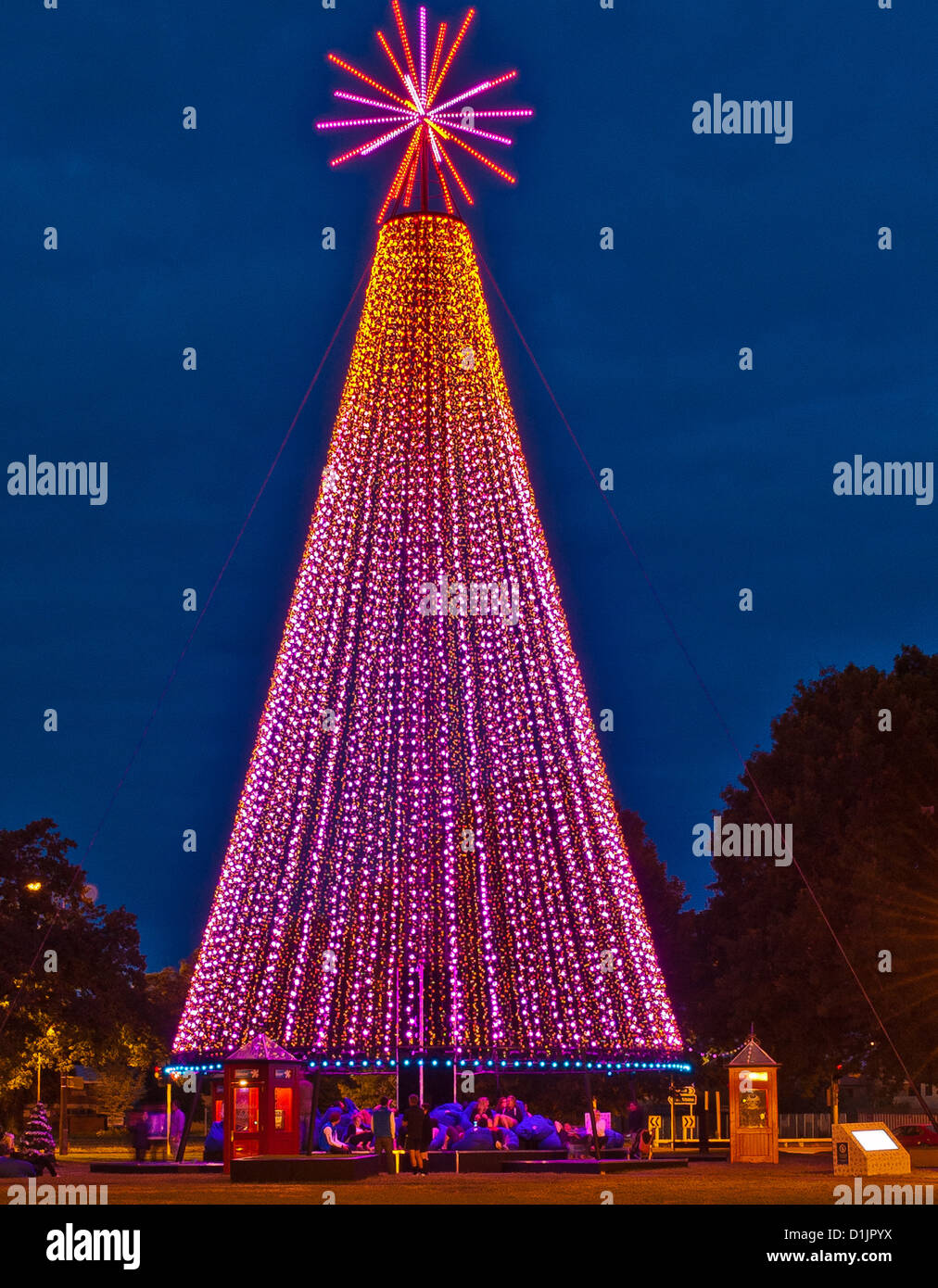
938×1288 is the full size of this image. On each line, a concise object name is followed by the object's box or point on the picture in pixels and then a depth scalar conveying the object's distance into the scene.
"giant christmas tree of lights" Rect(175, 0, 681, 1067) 32.31
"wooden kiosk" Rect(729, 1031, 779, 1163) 35.50
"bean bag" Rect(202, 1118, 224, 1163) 33.69
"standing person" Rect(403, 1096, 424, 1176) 30.30
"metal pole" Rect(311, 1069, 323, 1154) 32.82
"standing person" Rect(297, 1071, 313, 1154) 31.00
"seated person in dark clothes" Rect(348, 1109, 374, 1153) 33.84
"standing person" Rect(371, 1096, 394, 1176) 33.06
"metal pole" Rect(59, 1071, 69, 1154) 58.16
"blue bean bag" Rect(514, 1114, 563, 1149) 33.91
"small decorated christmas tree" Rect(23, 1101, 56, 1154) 33.56
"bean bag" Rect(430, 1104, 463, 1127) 34.88
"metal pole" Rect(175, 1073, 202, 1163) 33.81
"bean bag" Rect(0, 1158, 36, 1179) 29.75
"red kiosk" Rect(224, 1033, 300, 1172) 29.94
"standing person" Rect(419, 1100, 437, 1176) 30.77
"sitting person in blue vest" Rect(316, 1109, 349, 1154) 31.73
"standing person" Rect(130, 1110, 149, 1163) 37.47
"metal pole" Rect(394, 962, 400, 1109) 31.80
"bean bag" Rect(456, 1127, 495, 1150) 33.25
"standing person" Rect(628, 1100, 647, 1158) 35.97
